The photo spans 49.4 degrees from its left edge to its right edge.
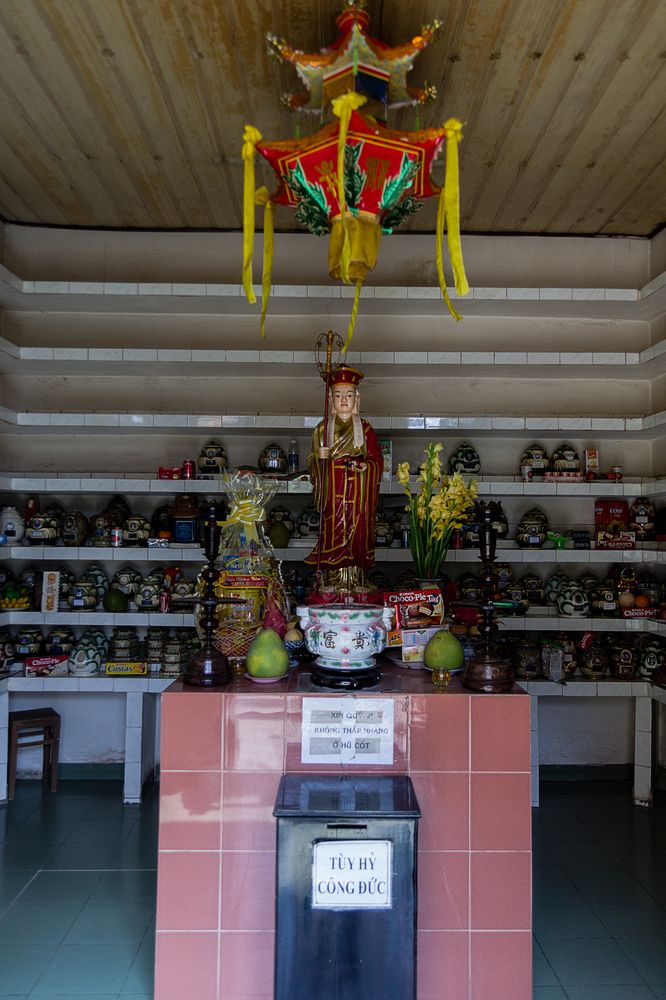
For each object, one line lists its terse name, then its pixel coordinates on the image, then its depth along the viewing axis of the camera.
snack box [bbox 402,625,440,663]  2.38
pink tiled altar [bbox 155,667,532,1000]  1.98
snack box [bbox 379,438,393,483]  3.89
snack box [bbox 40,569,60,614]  3.77
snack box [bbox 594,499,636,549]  3.91
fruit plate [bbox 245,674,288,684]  2.14
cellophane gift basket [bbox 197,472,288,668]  2.43
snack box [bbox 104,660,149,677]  3.76
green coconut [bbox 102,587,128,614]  3.83
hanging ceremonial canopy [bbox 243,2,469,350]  2.24
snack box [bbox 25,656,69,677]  3.76
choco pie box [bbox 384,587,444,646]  2.38
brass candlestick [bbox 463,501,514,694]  2.08
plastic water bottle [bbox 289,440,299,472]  4.01
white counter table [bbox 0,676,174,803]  3.69
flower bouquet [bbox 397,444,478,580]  2.56
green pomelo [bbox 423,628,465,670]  2.22
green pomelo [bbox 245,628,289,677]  2.13
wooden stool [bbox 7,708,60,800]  3.71
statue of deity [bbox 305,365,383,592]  2.93
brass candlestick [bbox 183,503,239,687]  2.12
